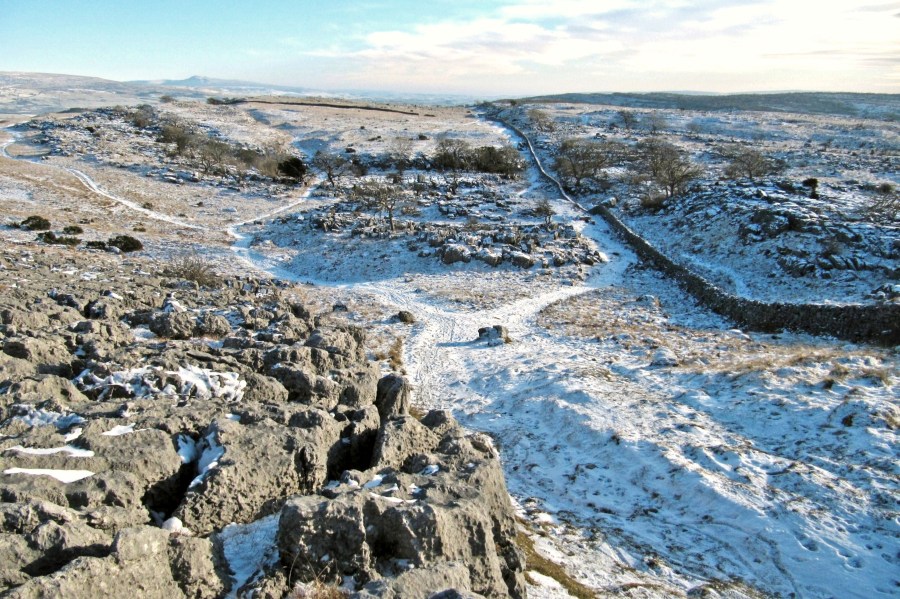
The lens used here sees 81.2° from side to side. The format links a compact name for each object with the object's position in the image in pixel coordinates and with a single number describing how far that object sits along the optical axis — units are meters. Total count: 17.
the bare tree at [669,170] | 39.00
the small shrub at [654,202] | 37.59
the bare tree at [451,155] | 55.41
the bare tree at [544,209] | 37.94
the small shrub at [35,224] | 29.27
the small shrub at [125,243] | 28.52
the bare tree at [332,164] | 52.18
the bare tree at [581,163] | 47.41
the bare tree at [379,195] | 36.00
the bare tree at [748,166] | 41.02
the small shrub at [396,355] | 17.86
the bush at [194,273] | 23.09
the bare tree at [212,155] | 50.44
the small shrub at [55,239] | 27.16
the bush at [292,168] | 51.88
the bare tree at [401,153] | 56.16
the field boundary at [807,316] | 17.72
